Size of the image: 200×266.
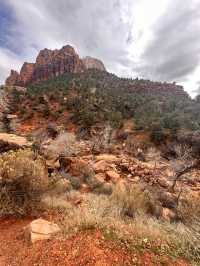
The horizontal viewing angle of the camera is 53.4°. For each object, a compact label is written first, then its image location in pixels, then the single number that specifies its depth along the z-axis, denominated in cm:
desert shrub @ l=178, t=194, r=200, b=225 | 532
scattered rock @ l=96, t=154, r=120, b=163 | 1360
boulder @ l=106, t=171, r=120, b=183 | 963
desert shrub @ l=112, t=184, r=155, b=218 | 534
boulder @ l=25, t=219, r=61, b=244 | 349
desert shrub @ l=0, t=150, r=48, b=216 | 457
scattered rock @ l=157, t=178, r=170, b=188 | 1074
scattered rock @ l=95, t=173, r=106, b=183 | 921
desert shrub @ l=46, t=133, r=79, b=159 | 1548
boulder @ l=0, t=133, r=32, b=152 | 997
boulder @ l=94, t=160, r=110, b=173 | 1097
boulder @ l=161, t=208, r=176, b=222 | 574
